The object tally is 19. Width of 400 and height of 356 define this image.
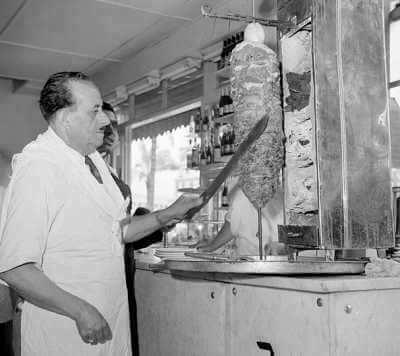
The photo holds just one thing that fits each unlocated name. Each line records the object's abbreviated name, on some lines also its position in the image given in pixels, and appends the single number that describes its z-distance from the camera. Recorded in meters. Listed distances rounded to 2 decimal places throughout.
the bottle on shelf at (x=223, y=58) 4.20
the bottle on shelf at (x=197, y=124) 4.69
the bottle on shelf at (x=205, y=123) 4.59
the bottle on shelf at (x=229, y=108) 3.98
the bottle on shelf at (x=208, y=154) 4.45
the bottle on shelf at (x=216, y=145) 4.28
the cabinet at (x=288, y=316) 1.13
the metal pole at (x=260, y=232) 1.42
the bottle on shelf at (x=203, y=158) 4.49
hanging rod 1.46
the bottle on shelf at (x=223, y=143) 4.14
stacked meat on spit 1.47
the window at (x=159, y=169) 5.84
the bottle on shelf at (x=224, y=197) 4.32
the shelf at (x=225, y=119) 3.97
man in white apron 1.33
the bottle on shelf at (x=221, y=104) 4.08
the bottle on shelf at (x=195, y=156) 4.63
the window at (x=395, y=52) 2.89
